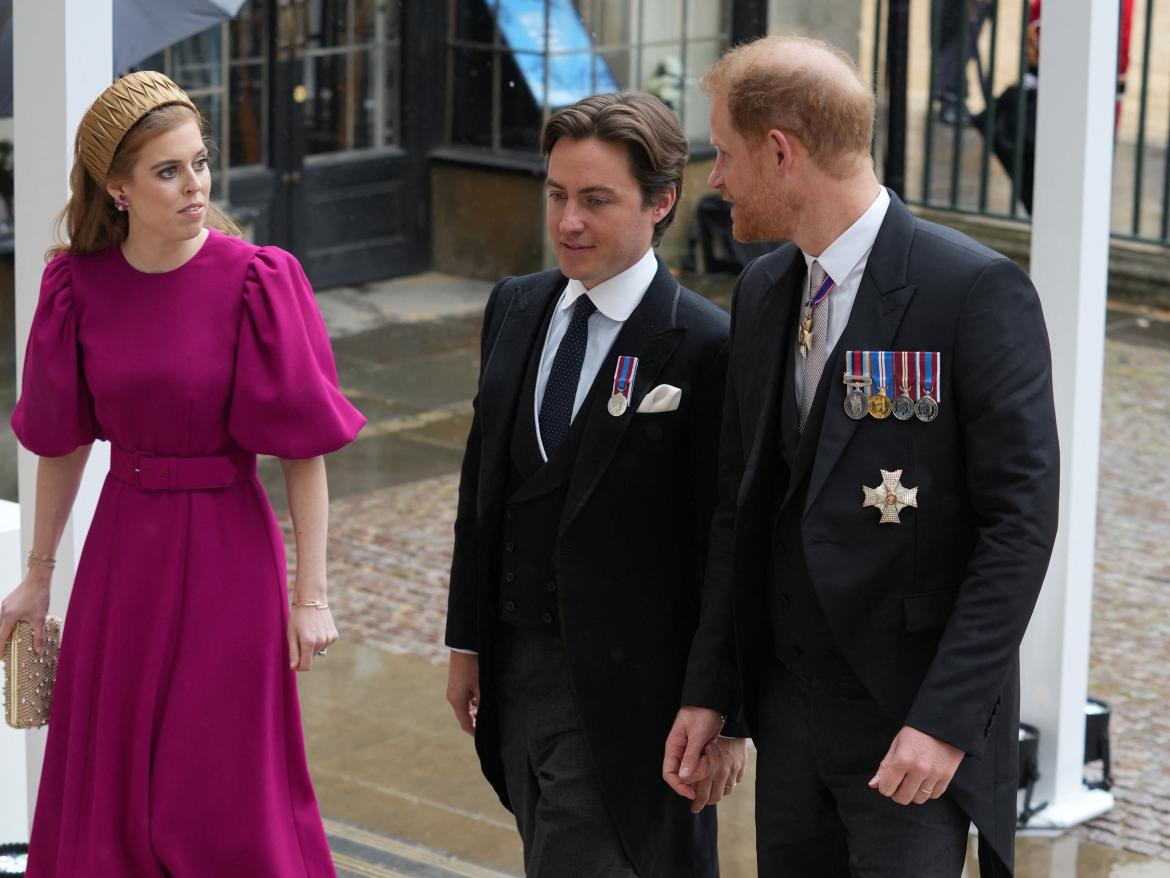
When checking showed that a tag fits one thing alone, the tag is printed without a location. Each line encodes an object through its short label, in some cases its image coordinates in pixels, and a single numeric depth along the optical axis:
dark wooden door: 23.61
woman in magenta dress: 7.08
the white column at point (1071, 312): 8.91
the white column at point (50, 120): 8.13
